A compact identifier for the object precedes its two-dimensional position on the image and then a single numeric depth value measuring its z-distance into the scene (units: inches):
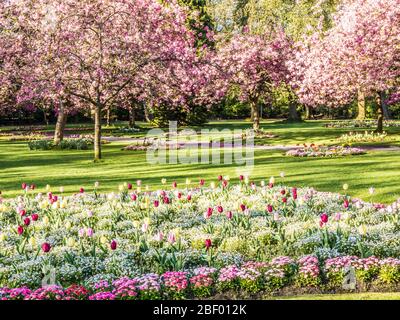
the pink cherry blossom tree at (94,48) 885.2
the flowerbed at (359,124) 1690.5
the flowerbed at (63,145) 1232.2
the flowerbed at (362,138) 1119.0
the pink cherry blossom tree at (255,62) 1590.8
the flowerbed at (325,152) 887.7
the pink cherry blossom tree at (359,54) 1119.6
